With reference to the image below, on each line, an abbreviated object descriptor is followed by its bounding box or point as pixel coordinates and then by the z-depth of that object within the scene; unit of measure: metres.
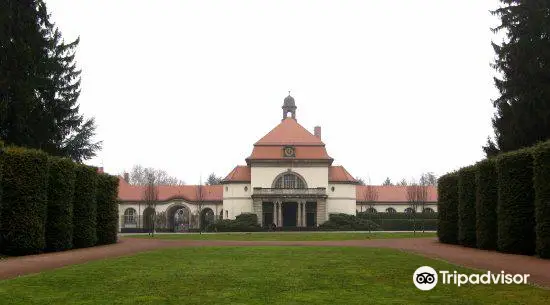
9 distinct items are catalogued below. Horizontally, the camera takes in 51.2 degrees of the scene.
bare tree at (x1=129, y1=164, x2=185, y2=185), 143.02
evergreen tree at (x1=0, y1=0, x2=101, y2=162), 31.62
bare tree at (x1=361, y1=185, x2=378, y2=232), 85.12
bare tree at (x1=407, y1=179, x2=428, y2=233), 76.81
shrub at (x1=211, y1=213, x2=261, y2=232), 67.75
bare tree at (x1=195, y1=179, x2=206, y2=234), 78.56
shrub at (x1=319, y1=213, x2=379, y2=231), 69.12
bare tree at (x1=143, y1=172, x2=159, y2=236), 69.75
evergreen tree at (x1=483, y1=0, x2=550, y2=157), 34.06
